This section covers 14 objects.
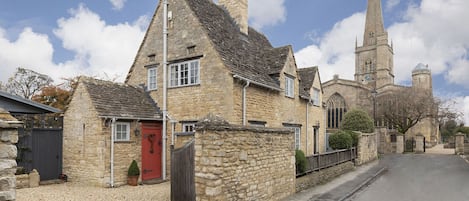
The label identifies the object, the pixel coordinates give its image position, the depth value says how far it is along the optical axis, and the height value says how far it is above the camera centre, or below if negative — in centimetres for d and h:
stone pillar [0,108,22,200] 452 -66
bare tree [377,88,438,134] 3844 +58
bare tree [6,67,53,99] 2694 +253
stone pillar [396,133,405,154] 3481 -348
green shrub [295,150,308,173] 1307 -206
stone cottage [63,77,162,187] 1283 -102
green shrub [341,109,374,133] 2789 -84
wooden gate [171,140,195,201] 875 -176
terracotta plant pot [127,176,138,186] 1333 -289
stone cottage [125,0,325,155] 1365 +203
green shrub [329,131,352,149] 1995 -180
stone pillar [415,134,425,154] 3528 -354
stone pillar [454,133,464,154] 3124 -309
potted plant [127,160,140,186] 1334 -267
